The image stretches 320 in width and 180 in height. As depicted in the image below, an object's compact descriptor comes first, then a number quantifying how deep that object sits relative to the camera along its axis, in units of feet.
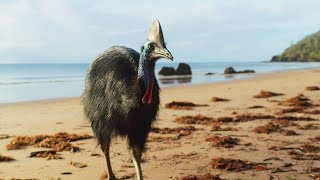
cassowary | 17.76
